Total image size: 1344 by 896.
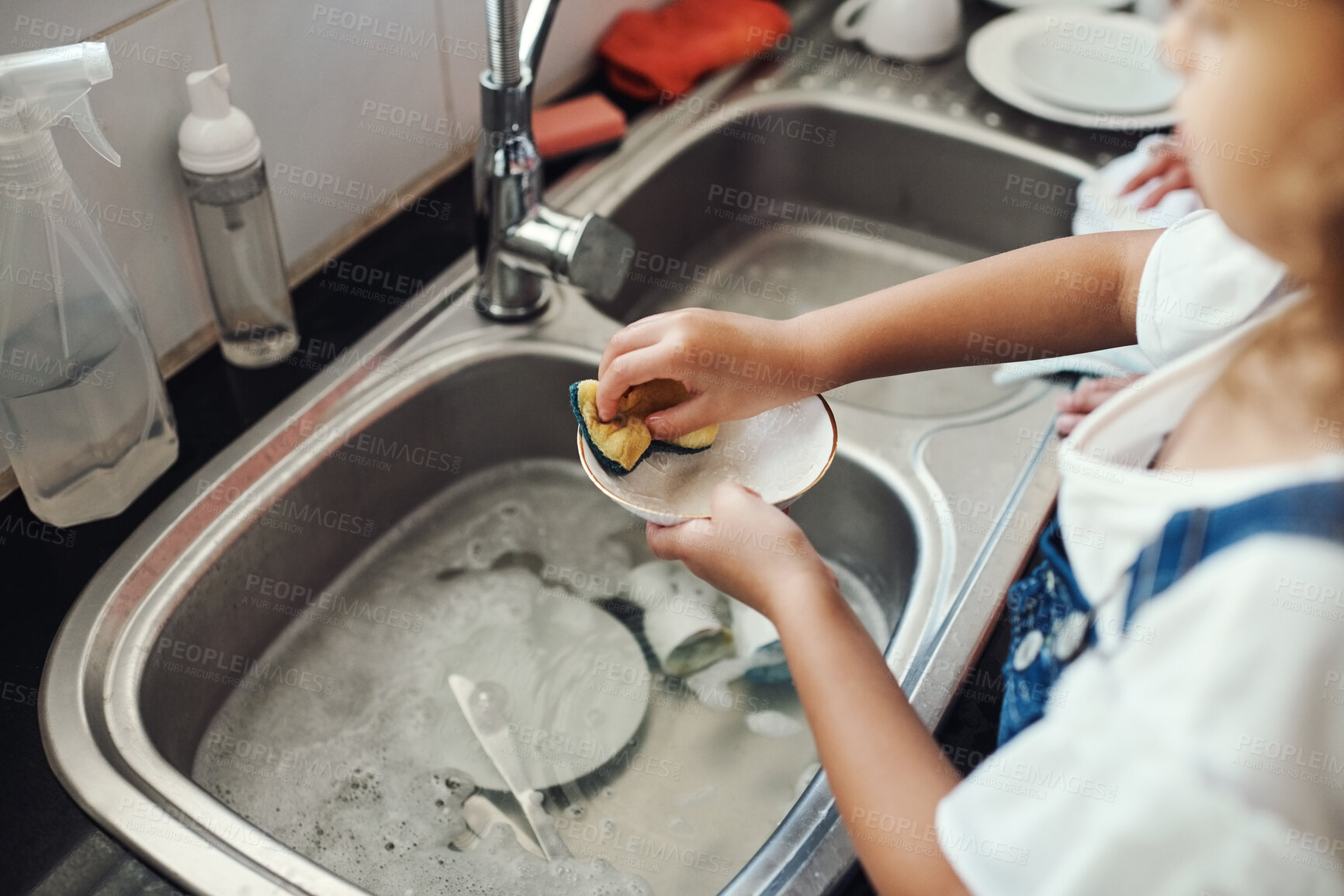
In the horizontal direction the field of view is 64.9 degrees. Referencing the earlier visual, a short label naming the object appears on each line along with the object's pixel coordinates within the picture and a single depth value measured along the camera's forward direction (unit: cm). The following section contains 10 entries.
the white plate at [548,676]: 80
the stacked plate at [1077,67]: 121
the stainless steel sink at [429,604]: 66
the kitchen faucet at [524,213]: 86
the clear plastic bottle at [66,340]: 62
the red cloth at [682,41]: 120
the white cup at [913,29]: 128
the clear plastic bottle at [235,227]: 76
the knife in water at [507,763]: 74
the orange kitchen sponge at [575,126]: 109
